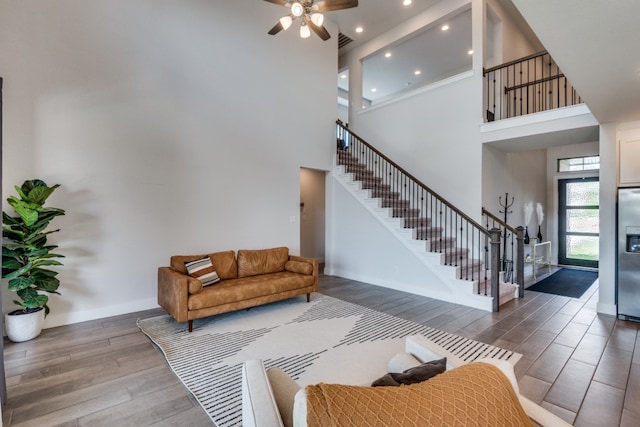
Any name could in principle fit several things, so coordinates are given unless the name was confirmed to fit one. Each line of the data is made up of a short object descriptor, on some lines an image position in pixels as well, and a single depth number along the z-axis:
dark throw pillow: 1.18
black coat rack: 6.07
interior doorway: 7.78
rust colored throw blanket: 0.72
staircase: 4.58
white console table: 6.45
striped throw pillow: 3.81
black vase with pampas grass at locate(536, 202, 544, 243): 7.25
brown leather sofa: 3.43
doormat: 5.27
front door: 7.44
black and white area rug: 2.45
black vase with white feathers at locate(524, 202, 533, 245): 6.81
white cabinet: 3.89
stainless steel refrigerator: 3.76
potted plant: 3.09
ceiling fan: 3.54
